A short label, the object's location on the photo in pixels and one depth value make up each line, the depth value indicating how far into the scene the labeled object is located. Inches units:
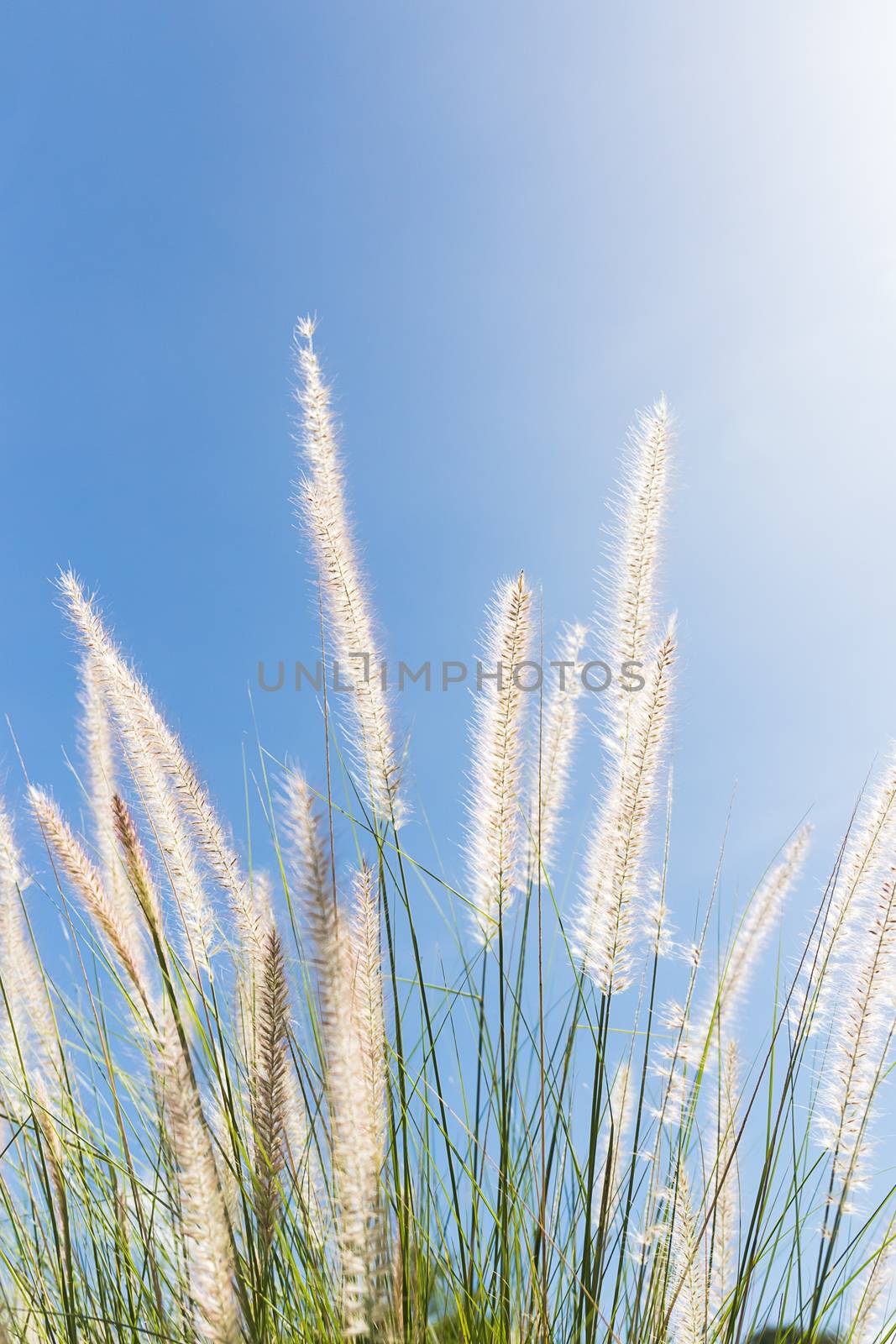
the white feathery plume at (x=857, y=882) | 37.0
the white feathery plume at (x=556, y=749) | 38.0
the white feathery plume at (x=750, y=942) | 38.3
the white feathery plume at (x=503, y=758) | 36.4
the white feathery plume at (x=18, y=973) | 37.9
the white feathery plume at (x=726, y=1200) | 37.3
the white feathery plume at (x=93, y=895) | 33.6
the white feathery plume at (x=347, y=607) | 36.6
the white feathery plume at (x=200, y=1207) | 28.4
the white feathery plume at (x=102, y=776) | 38.6
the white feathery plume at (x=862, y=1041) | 36.1
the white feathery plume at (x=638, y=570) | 37.5
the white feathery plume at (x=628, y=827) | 36.1
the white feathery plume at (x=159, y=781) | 35.6
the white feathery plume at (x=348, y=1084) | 29.5
